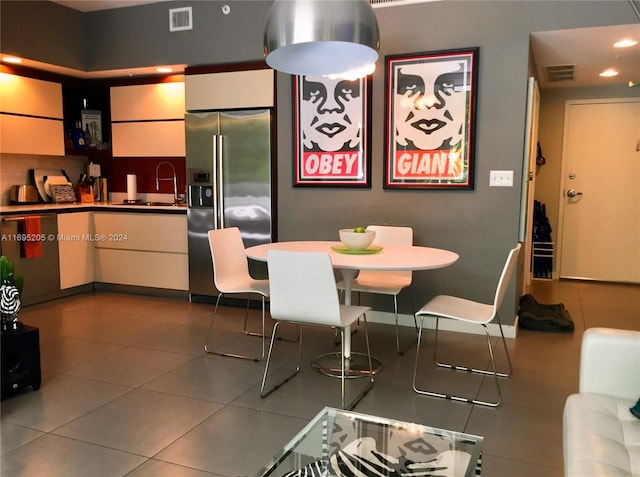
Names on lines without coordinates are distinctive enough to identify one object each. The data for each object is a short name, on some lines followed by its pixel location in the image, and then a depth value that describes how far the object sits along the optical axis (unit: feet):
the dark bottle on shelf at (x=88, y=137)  18.80
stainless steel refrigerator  15.26
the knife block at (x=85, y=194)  18.94
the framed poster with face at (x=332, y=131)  14.05
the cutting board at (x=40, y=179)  17.89
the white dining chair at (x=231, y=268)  11.50
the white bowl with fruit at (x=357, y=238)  10.26
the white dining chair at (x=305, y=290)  8.71
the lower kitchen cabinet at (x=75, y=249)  16.70
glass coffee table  5.47
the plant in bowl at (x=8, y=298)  9.34
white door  19.51
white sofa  4.97
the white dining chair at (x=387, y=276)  11.65
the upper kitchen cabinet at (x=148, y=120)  17.72
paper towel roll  18.54
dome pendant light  7.46
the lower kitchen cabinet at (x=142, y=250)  16.81
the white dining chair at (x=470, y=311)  9.47
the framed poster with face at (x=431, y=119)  13.00
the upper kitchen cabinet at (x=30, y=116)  16.06
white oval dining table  9.14
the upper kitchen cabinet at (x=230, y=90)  15.02
